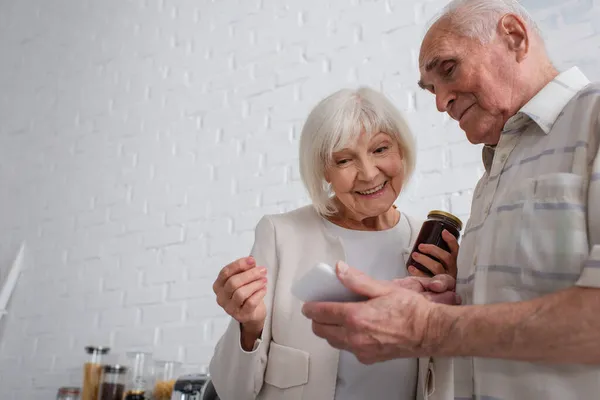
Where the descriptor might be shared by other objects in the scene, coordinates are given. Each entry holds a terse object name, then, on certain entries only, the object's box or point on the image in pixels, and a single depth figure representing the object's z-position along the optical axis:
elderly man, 0.71
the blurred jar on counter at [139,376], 1.96
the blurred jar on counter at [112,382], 2.04
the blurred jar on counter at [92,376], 2.12
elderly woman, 1.12
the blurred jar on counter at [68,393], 2.21
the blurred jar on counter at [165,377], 1.97
